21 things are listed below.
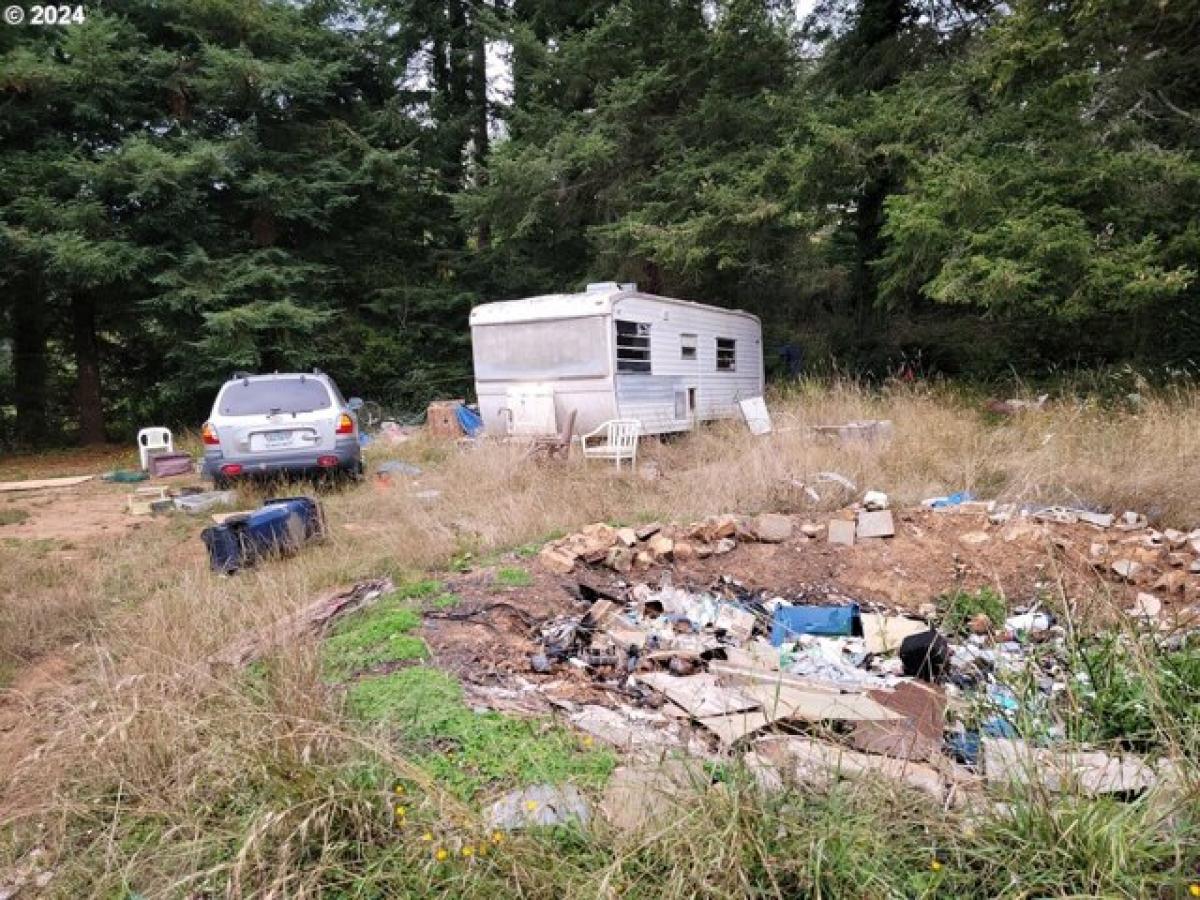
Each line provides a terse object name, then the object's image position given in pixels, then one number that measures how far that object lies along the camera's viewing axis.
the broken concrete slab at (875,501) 6.05
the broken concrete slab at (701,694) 2.93
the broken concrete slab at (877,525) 5.55
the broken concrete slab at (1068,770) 2.14
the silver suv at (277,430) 7.93
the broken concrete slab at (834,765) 2.22
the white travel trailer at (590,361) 9.97
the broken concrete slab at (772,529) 5.67
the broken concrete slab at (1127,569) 4.84
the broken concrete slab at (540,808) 2.16
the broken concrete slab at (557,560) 5.05
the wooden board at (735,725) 2.63
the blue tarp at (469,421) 13.38
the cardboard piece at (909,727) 2.54
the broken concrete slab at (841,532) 5.59
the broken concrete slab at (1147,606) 4.26
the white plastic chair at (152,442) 11.92
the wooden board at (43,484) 10.72
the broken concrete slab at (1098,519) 5.48
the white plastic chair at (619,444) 9.34
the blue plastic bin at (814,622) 4.31
